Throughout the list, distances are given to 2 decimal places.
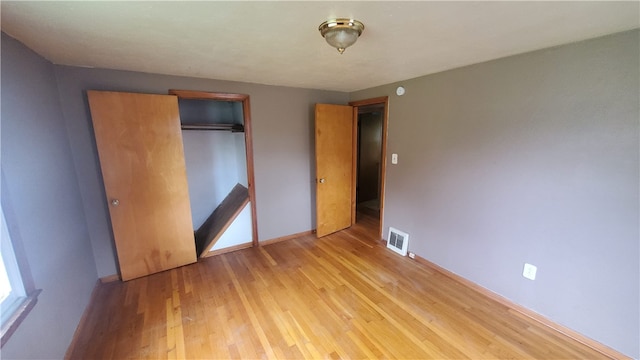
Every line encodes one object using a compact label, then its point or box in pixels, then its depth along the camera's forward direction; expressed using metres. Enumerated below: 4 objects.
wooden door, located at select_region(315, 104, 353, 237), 3.23
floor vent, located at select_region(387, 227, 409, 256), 2.93
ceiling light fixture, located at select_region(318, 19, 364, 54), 1.27
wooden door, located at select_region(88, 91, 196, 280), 2.21
